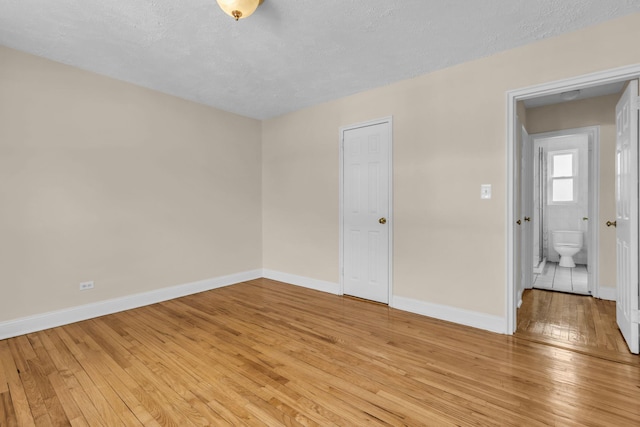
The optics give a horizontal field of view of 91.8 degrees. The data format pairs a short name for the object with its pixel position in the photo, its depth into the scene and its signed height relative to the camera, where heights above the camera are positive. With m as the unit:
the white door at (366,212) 3.76 -0.04
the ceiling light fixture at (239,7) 2.02 +1.34
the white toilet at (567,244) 5.66 -0.68
